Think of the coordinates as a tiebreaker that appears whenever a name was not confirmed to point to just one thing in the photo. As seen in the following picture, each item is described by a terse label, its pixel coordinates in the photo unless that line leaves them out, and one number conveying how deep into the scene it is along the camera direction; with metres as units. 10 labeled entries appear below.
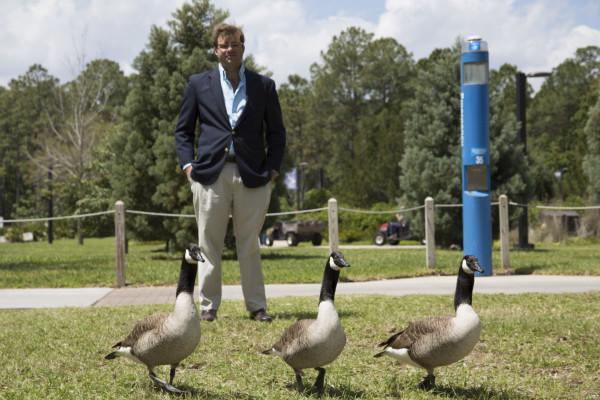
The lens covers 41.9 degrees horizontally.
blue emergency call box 12.56
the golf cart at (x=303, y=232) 31.69
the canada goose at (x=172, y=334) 4.25
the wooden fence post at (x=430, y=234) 13.62
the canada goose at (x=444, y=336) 4.31
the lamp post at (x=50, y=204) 37.06
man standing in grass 6.79
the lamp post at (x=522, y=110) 21.34
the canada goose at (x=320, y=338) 4.28
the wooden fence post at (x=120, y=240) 11.87
